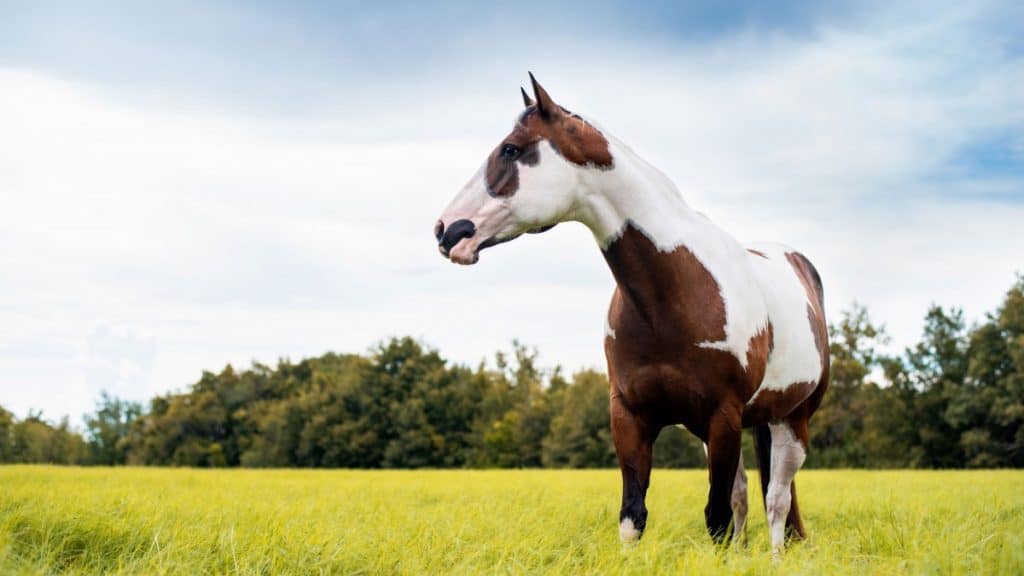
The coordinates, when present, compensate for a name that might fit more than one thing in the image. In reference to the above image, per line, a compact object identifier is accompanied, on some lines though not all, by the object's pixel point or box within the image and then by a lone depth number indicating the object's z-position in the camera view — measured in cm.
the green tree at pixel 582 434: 5031
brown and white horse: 441
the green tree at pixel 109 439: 6278
